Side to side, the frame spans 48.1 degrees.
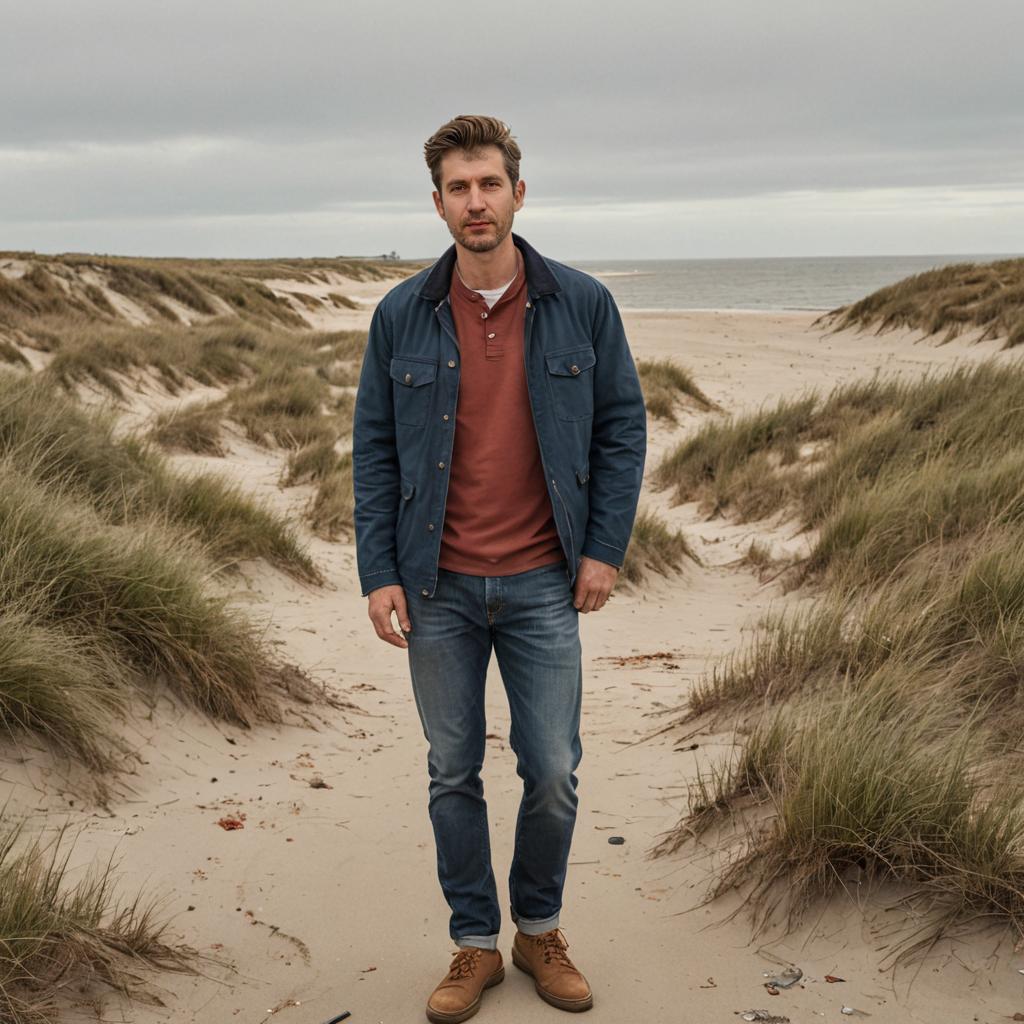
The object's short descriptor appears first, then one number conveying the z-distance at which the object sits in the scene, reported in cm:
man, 285
